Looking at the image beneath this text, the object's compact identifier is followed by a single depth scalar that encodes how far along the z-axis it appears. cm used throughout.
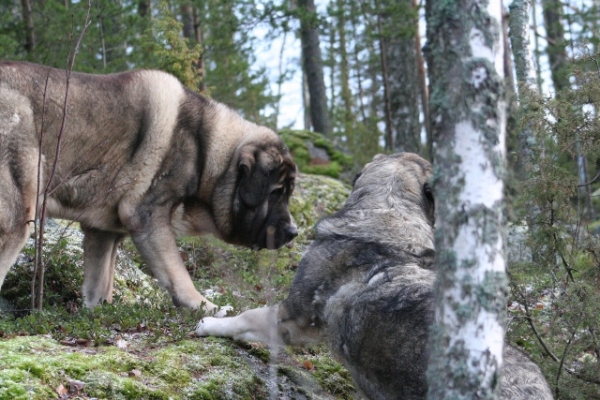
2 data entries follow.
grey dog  405
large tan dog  552
